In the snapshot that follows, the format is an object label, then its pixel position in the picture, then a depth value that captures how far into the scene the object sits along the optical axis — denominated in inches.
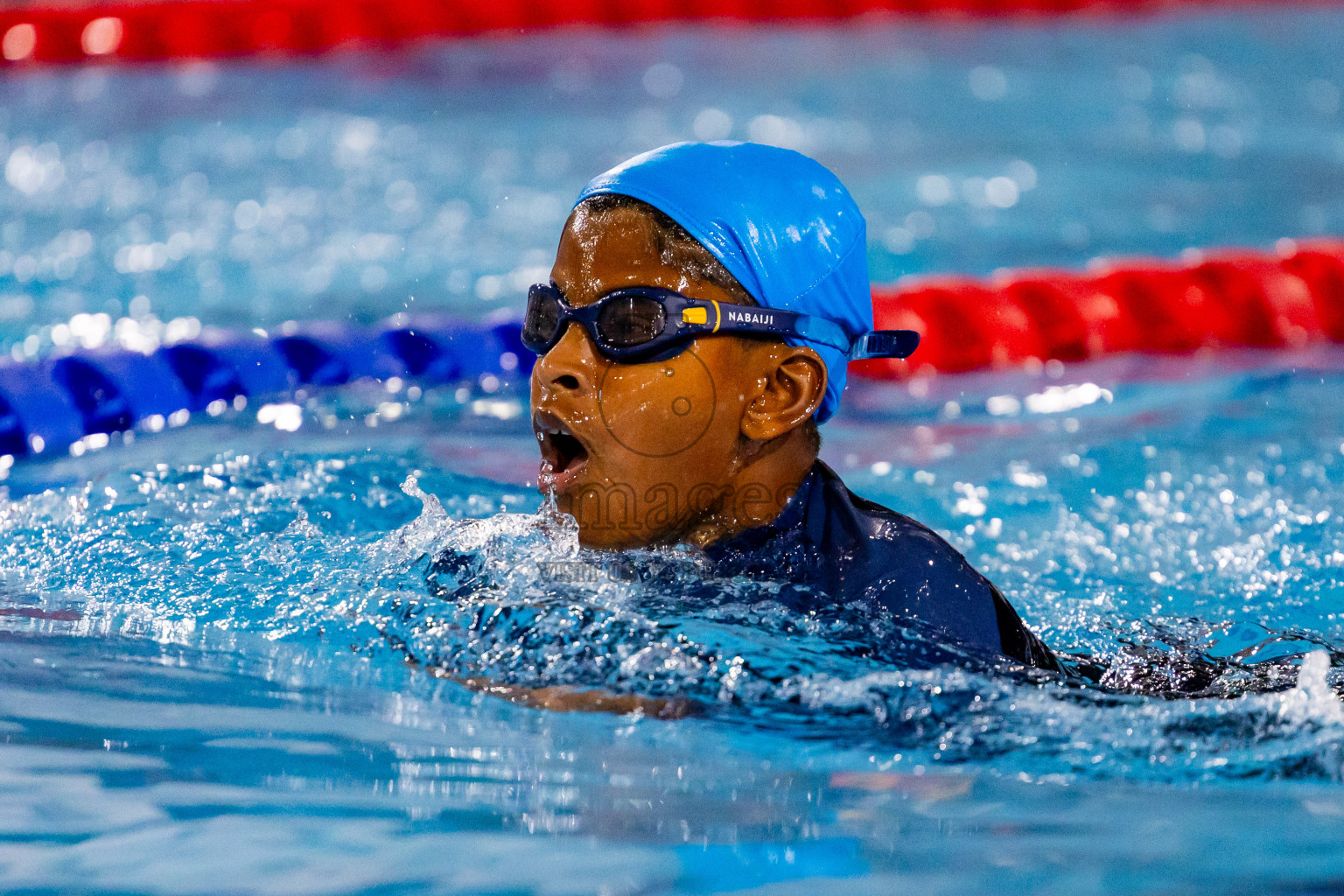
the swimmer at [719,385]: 163.5
